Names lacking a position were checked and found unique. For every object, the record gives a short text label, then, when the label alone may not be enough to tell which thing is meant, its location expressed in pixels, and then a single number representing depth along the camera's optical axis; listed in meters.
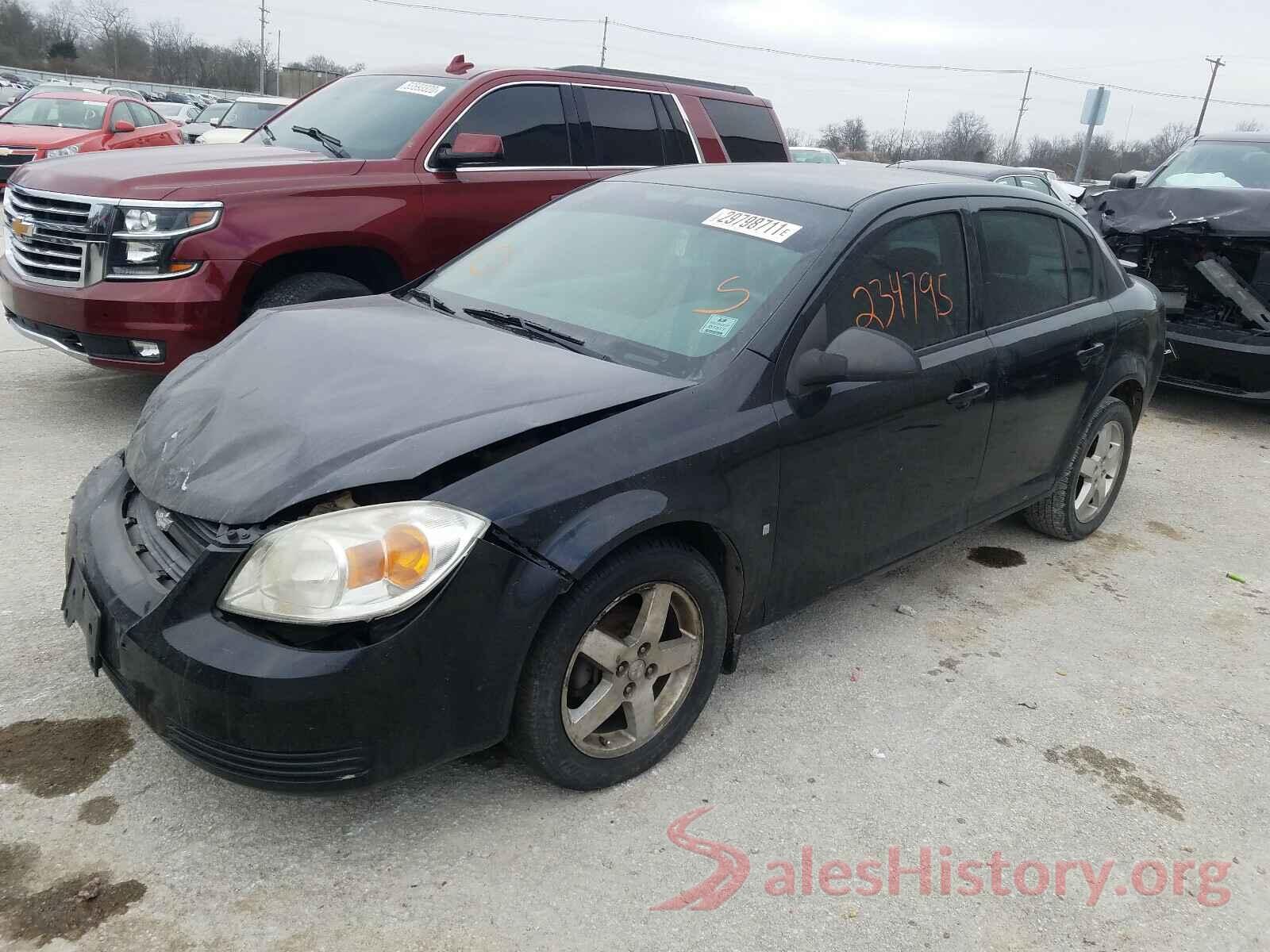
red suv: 4.84
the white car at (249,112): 16.36
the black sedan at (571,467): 2.25
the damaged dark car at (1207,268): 6.87
